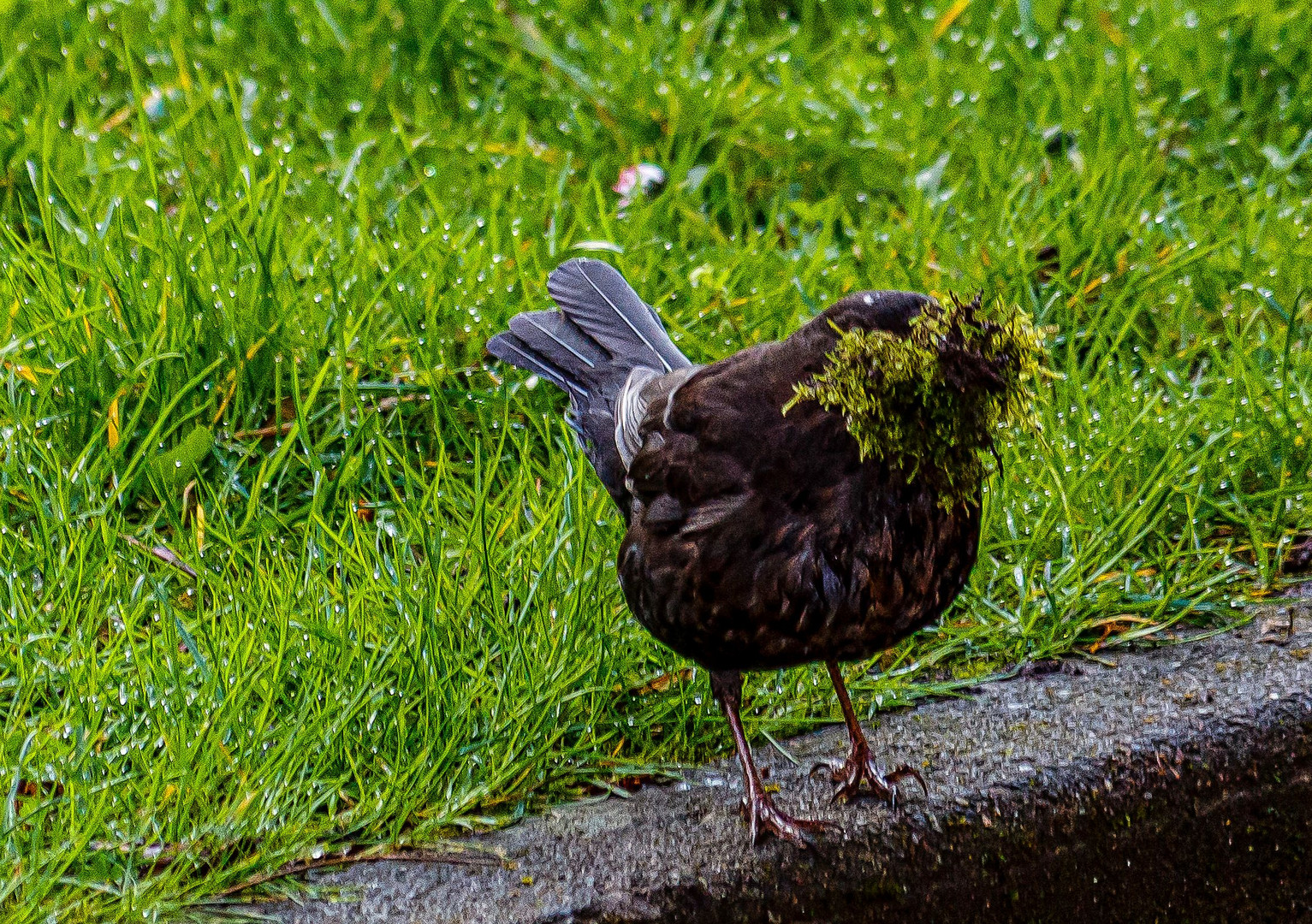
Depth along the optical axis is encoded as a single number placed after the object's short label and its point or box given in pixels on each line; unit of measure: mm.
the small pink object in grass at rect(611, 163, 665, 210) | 8602
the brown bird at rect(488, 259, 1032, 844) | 4633
